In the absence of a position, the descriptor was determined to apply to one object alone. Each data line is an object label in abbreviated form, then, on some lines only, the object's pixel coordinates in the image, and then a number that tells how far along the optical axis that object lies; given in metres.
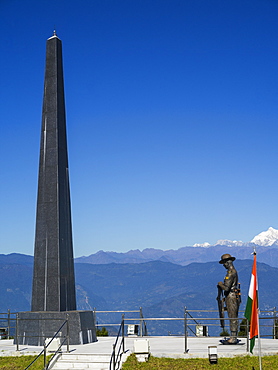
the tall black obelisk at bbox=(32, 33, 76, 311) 19.88
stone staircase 15.20
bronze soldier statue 18.44
